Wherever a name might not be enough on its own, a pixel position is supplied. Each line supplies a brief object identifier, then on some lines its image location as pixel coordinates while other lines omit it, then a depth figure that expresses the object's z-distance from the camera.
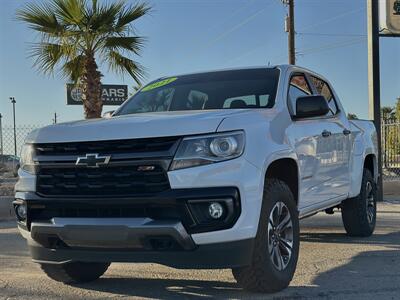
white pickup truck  4.05
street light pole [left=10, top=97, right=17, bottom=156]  14.69
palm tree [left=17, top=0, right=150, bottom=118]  12.46
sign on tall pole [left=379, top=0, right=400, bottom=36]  11.91
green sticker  6.38
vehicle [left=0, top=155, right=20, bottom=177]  20.52
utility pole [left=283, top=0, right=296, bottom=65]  20.30
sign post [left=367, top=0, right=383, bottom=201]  11.52
